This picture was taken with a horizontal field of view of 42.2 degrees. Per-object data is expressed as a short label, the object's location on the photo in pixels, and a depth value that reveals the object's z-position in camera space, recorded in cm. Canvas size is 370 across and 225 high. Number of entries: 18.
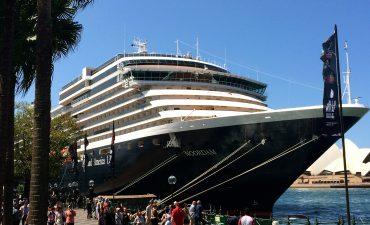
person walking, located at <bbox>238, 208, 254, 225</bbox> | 1335
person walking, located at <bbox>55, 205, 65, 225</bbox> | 1752
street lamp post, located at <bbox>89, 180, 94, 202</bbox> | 3370
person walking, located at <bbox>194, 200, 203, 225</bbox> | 2038
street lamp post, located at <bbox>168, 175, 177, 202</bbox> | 2091
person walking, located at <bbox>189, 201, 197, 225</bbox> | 2027
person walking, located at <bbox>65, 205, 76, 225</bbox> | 1741
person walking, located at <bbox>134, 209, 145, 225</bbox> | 1825
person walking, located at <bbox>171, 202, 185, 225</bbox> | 1567
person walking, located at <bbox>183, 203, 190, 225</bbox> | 2234
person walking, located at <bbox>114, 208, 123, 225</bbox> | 1853
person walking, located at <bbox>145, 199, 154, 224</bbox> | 1906
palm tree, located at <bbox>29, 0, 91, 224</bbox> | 948
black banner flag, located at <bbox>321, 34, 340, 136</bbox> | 1591
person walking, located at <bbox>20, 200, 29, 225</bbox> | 2088
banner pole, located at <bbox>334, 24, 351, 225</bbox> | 1358
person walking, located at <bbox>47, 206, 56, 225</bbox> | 1952
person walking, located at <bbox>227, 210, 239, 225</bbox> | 1488
